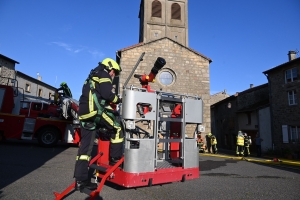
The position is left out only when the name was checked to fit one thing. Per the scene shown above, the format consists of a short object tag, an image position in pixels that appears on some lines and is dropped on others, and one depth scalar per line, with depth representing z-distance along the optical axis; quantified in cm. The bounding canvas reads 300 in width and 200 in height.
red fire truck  1029
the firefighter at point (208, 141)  1654
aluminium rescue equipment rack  335
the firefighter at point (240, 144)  1490
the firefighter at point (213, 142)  1611
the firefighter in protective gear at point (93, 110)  333
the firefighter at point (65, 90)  1163
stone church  1712
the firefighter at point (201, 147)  1546
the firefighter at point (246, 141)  1581
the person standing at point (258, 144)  1642
